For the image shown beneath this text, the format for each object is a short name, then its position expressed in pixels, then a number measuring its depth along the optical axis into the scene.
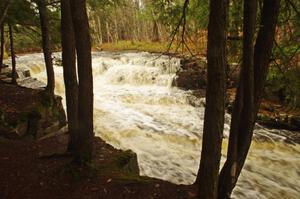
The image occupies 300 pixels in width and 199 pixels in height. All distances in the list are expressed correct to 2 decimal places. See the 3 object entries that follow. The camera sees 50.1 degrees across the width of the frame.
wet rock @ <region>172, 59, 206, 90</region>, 17.39
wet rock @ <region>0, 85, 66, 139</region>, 7.69
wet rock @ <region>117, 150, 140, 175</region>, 6.35
